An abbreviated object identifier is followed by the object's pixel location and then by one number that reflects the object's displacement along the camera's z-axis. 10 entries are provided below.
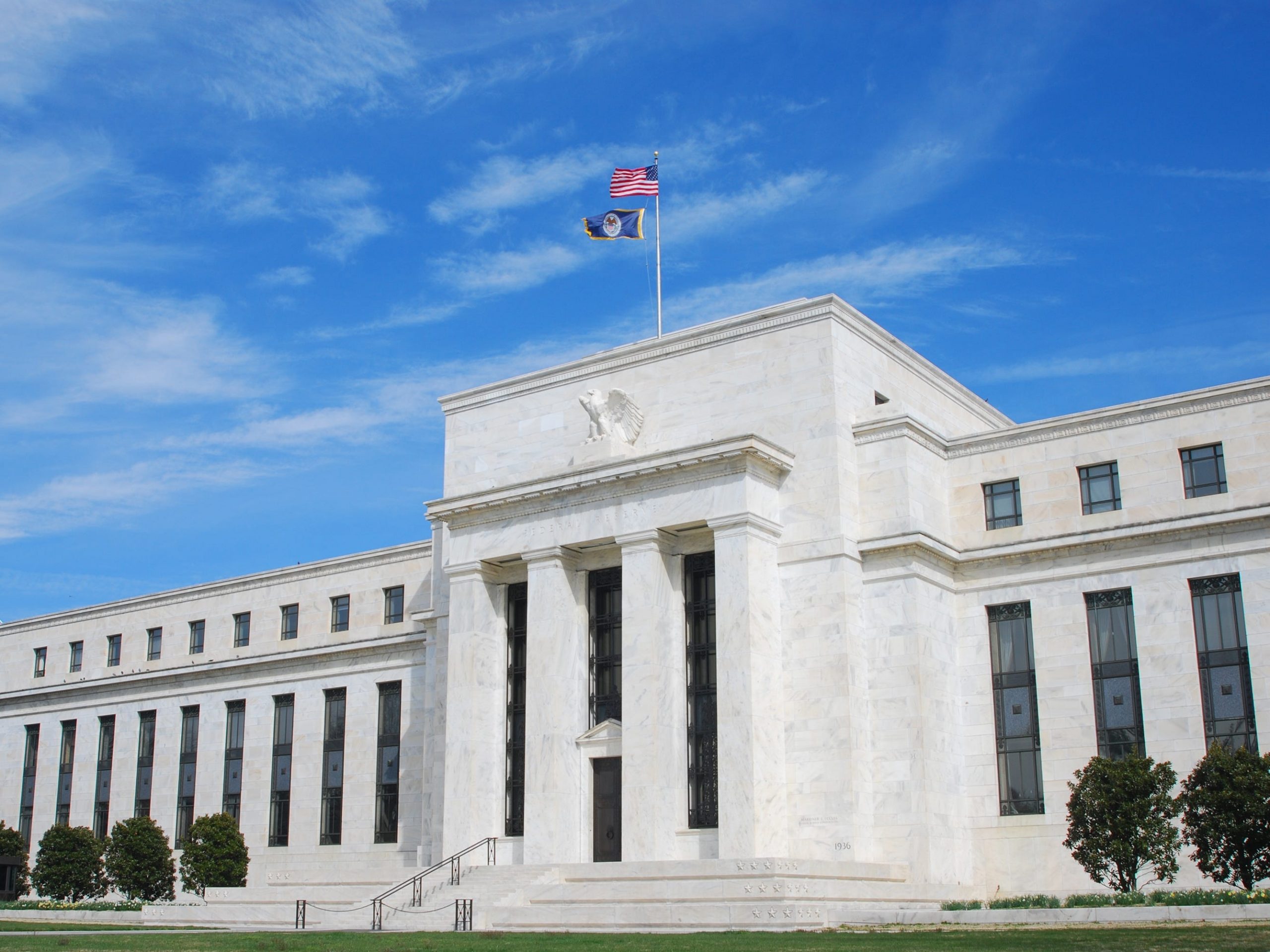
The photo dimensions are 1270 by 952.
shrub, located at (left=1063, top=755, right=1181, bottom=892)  34.38
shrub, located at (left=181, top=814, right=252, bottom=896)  52.50
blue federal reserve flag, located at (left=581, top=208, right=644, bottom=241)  49.50
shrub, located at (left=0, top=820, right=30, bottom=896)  62.94
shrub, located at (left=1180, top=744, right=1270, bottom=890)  33.16
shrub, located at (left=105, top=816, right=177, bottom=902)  53.16
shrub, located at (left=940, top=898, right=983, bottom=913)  34.66
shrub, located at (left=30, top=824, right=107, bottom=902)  56.22
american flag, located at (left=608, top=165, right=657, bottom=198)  48.47
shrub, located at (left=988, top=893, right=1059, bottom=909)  33.84
